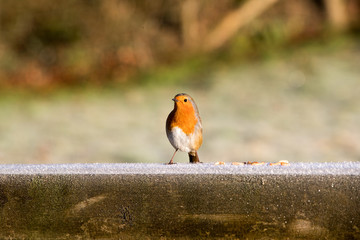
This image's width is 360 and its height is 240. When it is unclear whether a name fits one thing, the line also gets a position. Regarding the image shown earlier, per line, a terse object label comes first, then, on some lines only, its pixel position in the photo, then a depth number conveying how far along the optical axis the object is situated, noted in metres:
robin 6.23
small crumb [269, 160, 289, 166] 6.32
